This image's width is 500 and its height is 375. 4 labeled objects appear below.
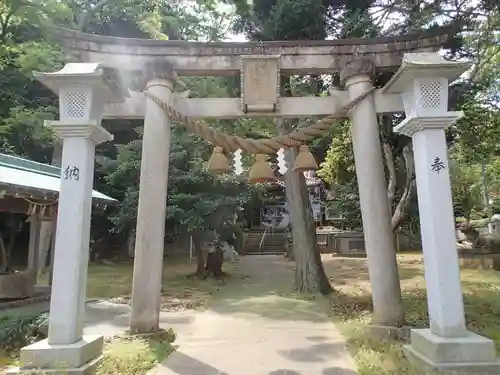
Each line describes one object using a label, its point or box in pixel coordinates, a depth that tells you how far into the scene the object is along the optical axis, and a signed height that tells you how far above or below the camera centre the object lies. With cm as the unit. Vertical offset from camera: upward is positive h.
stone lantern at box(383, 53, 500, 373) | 504 +39
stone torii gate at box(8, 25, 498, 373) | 530 +179
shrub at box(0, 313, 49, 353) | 720 -129
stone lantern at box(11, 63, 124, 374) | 508 +47
